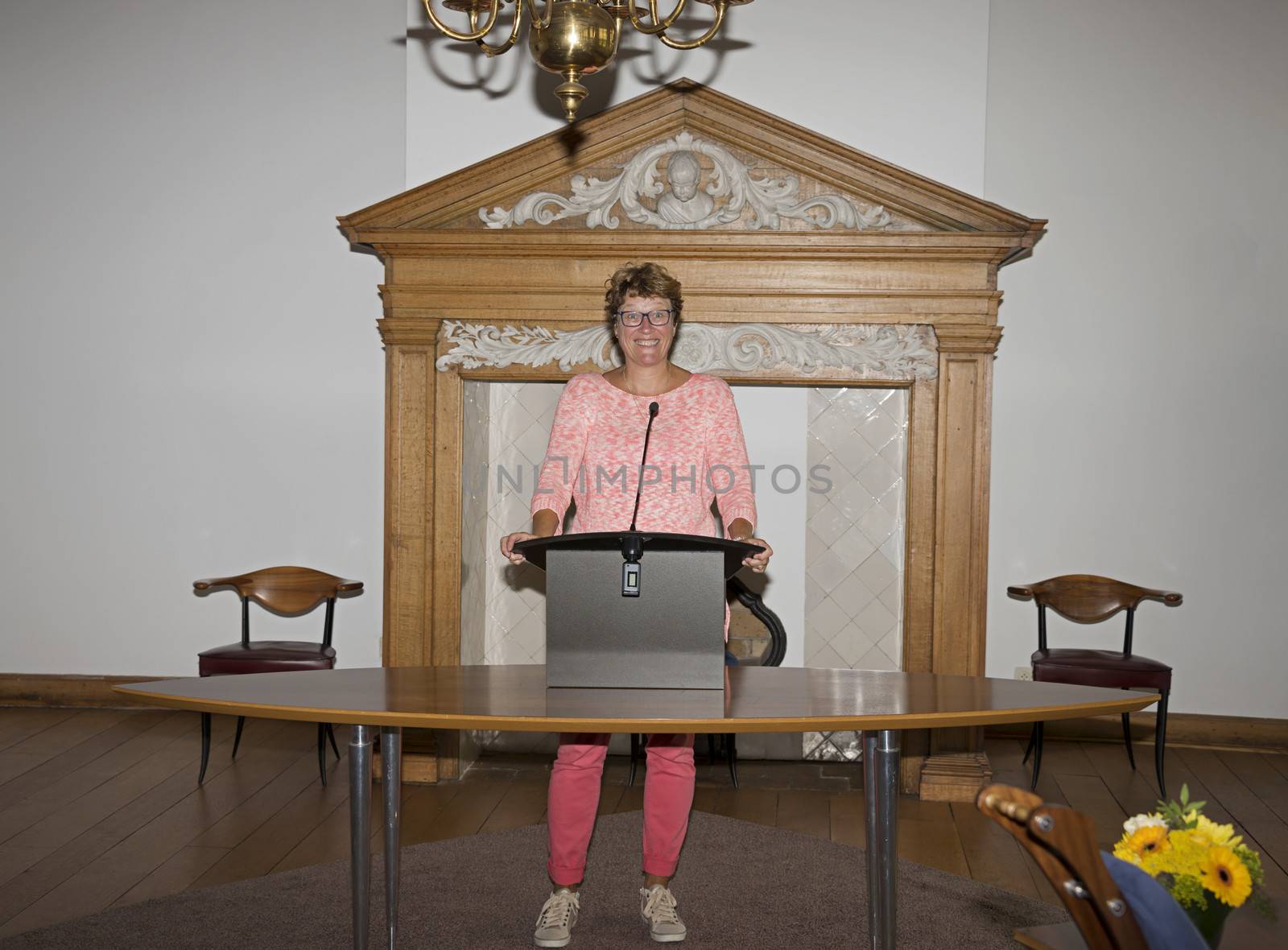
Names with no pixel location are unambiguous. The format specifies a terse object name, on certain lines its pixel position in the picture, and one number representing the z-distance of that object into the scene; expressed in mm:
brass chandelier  2535
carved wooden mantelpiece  4238
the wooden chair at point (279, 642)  4340
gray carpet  2938
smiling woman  2879
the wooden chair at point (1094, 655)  4359
